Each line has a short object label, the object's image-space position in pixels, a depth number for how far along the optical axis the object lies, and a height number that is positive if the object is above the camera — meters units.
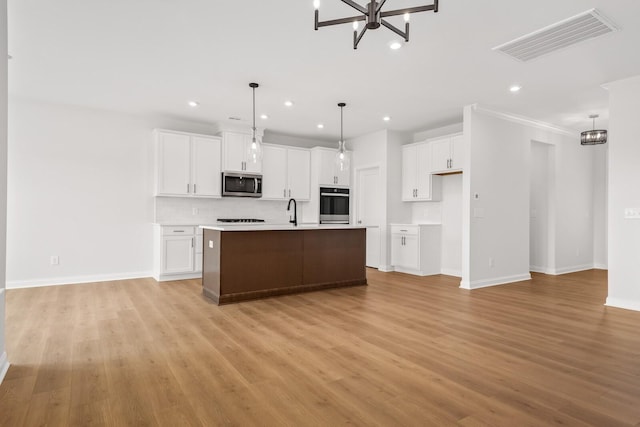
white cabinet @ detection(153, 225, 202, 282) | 5.64 -0.62
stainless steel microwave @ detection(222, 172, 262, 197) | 6.40 +0.54
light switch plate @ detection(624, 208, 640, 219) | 4.12 +0.03
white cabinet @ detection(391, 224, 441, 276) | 6.41 -0.61
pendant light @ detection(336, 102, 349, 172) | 4.96 +0.76
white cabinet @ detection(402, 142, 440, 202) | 6.60 +0.74
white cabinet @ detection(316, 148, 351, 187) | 7.41 +0.91
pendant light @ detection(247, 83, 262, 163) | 4.39 +0.77
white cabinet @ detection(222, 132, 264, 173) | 6.39 +1.11
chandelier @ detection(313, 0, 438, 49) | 2.00 +1.14
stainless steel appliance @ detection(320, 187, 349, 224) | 7.50 +0.19
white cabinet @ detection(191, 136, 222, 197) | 6.15 +0.82
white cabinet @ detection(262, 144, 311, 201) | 6.94 +0.82
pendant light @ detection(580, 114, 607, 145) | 5.49 +1.21
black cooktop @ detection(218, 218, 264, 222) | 6.61 -0.12
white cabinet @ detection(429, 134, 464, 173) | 6.00 +1.04
